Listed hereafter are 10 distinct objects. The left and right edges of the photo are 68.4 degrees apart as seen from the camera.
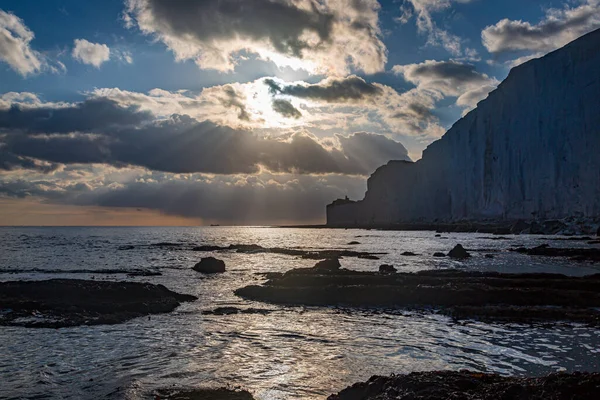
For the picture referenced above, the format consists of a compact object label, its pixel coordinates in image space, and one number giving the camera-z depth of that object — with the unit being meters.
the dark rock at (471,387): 5.49
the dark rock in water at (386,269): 27.72
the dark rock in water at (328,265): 28.61
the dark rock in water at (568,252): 38.78
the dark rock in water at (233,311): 16.09
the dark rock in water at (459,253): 41.34
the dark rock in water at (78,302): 14.56
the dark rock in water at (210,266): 31.47
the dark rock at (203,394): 7.60
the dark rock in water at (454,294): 15.94
